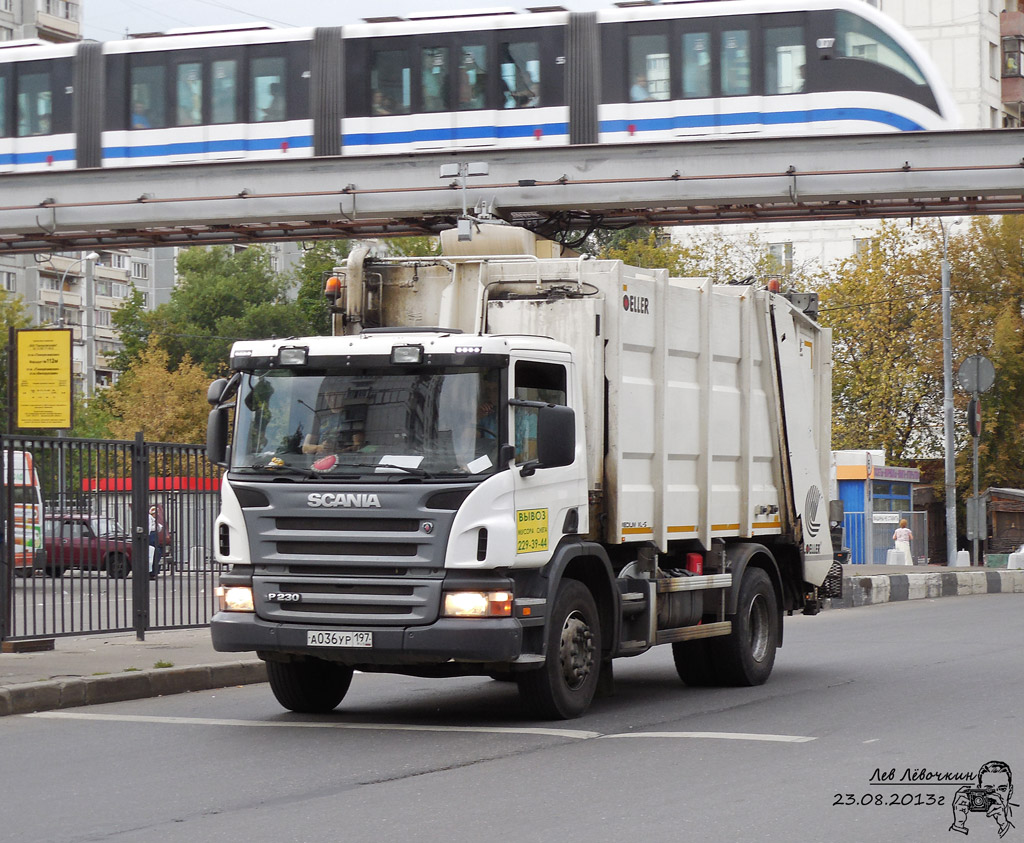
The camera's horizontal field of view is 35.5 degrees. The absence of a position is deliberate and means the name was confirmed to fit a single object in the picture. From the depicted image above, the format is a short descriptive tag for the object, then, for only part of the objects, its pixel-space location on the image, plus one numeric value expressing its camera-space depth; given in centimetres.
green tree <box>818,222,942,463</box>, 5012
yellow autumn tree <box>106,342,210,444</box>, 6234
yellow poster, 1938
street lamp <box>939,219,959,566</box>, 4144
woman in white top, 3644
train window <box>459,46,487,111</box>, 2792
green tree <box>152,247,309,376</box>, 9125
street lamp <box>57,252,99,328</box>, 3977
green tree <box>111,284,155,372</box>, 8725
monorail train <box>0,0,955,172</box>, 2705
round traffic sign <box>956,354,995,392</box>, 3691
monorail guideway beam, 2556
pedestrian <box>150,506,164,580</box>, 1540
